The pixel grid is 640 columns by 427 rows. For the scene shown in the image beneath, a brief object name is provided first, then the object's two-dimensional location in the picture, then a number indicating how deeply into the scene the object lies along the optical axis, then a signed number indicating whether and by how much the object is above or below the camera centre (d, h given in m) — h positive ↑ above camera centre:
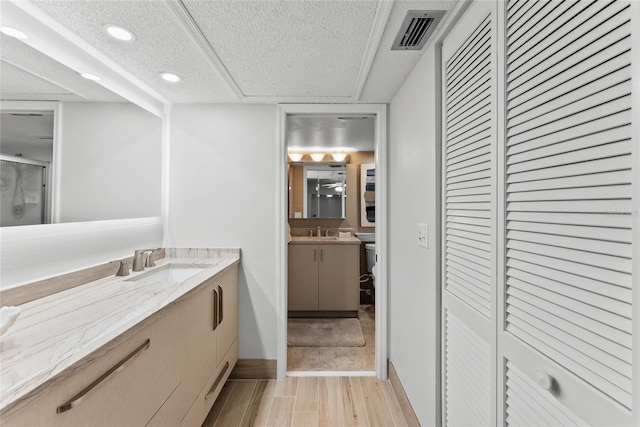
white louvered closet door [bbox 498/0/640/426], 0.58 +0.01
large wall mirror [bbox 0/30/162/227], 1.25 +0.35
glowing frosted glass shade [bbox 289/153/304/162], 4.28 +0.82
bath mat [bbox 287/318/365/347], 2.90 -1.23
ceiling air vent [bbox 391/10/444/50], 1.23 +0.83
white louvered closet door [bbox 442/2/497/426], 1.03 -0.01
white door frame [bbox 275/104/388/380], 2.30 +0.03
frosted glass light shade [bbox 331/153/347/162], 4.26 +0.84
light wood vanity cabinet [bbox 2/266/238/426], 0.78 -0.58
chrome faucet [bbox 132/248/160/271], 1.88 -0.29
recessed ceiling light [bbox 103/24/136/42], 1.36 +0.84
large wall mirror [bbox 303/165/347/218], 4.29 +0.36
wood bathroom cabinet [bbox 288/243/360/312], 3.56 -0.74
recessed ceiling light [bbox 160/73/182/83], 1.83 +0.85
